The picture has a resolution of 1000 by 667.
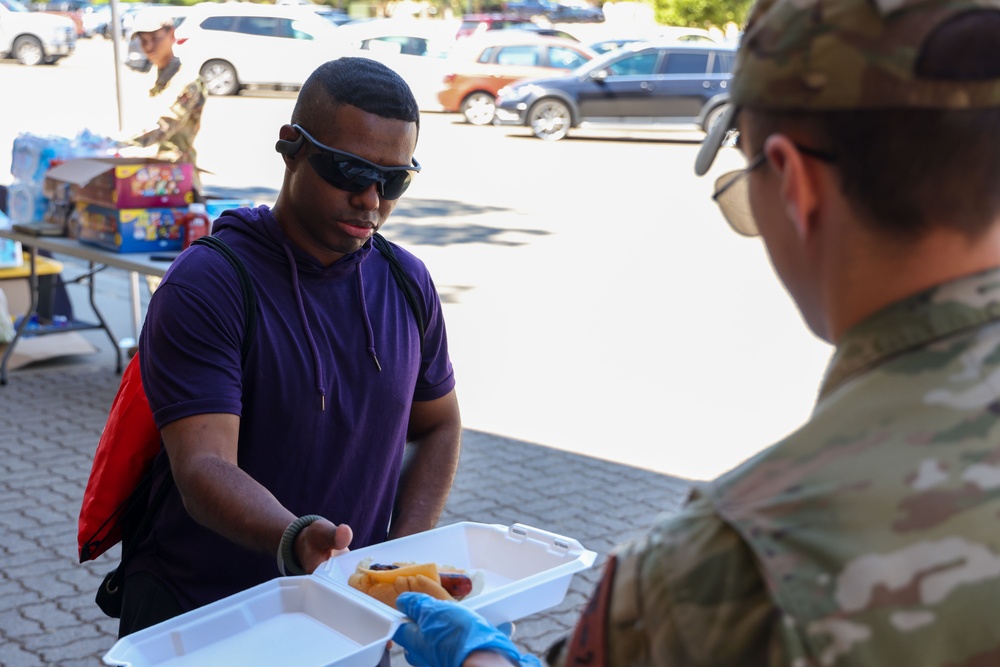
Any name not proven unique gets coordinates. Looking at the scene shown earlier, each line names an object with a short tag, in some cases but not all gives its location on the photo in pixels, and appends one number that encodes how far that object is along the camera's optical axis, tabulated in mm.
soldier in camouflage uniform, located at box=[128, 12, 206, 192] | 8000
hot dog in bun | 2109
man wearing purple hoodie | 2266
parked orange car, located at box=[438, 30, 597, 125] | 22984
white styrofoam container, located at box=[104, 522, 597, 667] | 1944
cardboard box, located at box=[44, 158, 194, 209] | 6520
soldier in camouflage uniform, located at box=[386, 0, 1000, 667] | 988
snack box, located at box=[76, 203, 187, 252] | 6613
